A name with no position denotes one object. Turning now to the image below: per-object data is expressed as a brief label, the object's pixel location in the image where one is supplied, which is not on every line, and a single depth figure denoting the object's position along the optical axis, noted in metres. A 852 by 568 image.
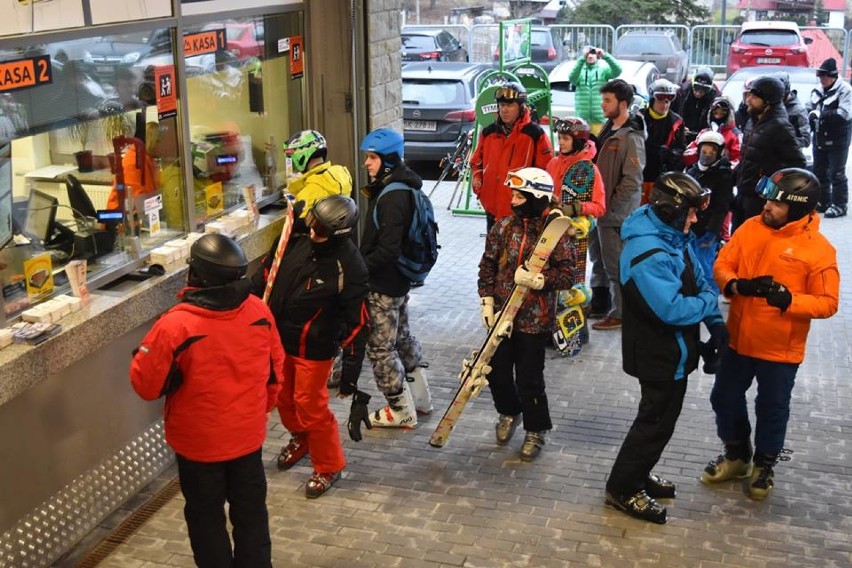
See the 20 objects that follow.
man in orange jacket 5.06
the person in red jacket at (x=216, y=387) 4.02
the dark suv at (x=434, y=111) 14.21
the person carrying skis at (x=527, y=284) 5.57
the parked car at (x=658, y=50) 20.97
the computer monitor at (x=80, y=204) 5.42
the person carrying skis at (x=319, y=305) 5.14
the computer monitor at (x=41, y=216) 5.12
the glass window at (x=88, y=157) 4.89
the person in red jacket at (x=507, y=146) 7.68
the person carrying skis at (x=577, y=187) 7.05
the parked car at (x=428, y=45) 22.31
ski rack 10.77
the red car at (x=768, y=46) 21.48
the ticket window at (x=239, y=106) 6.44
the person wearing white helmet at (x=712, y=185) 7.66
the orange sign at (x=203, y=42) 6.10
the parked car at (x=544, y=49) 22.39
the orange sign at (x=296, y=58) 7.51
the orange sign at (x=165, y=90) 5.83
